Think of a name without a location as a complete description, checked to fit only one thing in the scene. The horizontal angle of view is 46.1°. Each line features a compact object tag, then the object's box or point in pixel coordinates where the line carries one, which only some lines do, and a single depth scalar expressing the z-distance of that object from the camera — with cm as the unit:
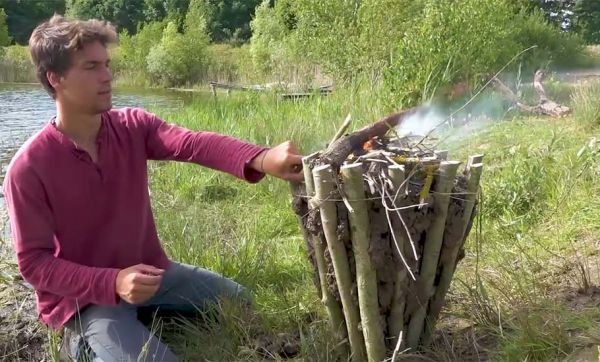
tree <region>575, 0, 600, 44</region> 3255
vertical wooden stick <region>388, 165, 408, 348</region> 225
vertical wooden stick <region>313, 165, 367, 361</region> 226
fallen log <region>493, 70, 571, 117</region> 785
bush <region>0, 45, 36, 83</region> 2756
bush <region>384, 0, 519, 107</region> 761
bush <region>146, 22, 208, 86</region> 2895
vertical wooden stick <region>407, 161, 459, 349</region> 234
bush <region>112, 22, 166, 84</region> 3009
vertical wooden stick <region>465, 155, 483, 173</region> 249
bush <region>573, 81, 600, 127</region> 639
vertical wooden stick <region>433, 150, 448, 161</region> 251
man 255
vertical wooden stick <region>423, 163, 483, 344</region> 246
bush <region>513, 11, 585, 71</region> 1223
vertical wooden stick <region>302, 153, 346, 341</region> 237
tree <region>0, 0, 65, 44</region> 4953
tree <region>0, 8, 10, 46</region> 3616
